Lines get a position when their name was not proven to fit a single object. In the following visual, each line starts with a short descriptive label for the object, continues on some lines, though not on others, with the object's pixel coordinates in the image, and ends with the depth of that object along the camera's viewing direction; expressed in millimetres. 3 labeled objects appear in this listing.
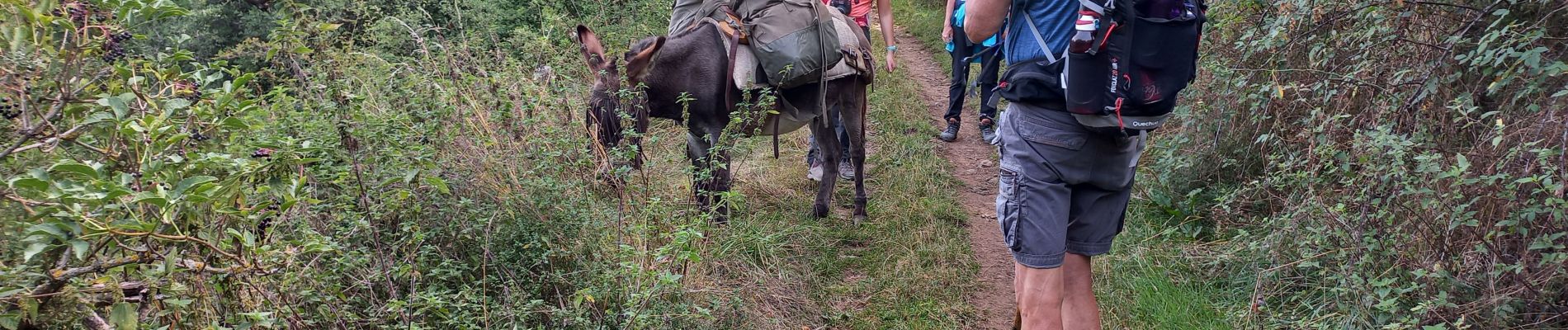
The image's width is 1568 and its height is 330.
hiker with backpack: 2979
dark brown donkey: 5012
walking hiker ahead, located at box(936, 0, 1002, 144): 7492
